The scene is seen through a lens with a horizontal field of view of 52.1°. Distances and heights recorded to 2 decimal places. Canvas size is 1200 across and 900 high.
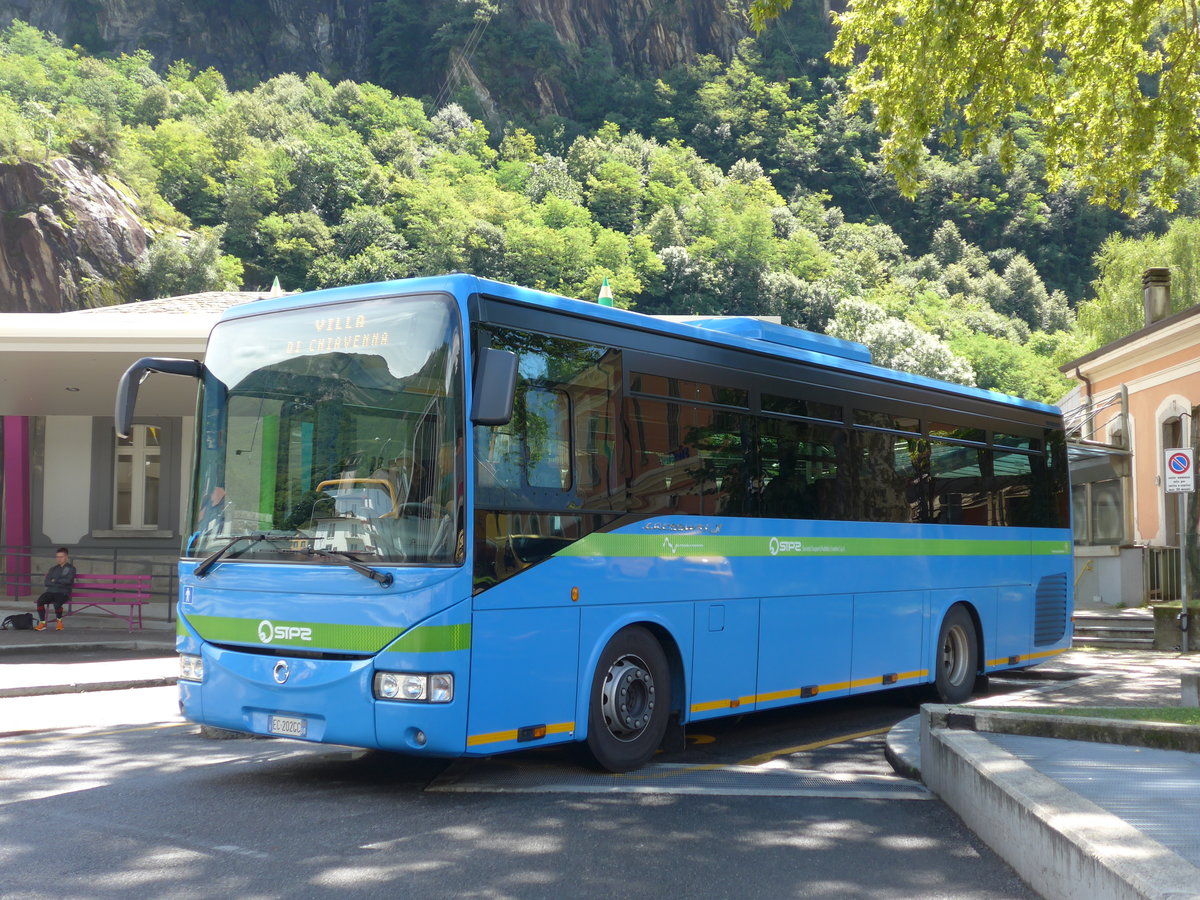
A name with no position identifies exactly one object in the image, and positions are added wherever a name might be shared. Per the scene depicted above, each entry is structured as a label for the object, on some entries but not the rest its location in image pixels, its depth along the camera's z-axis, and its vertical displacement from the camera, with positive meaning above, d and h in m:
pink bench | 19.95 -0.64
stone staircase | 20.17 -1.24
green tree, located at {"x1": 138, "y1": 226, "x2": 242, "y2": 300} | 77.81 +18.59
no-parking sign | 17.39 +1.25
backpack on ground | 19.05 -1.01
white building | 23.58 +1.39
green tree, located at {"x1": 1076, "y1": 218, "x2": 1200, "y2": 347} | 52.50 +12.44
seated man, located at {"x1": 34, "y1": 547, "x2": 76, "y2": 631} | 18.98 -0.45
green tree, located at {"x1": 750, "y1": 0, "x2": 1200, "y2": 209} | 13.45 +5.47
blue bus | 6.80 +0.21
